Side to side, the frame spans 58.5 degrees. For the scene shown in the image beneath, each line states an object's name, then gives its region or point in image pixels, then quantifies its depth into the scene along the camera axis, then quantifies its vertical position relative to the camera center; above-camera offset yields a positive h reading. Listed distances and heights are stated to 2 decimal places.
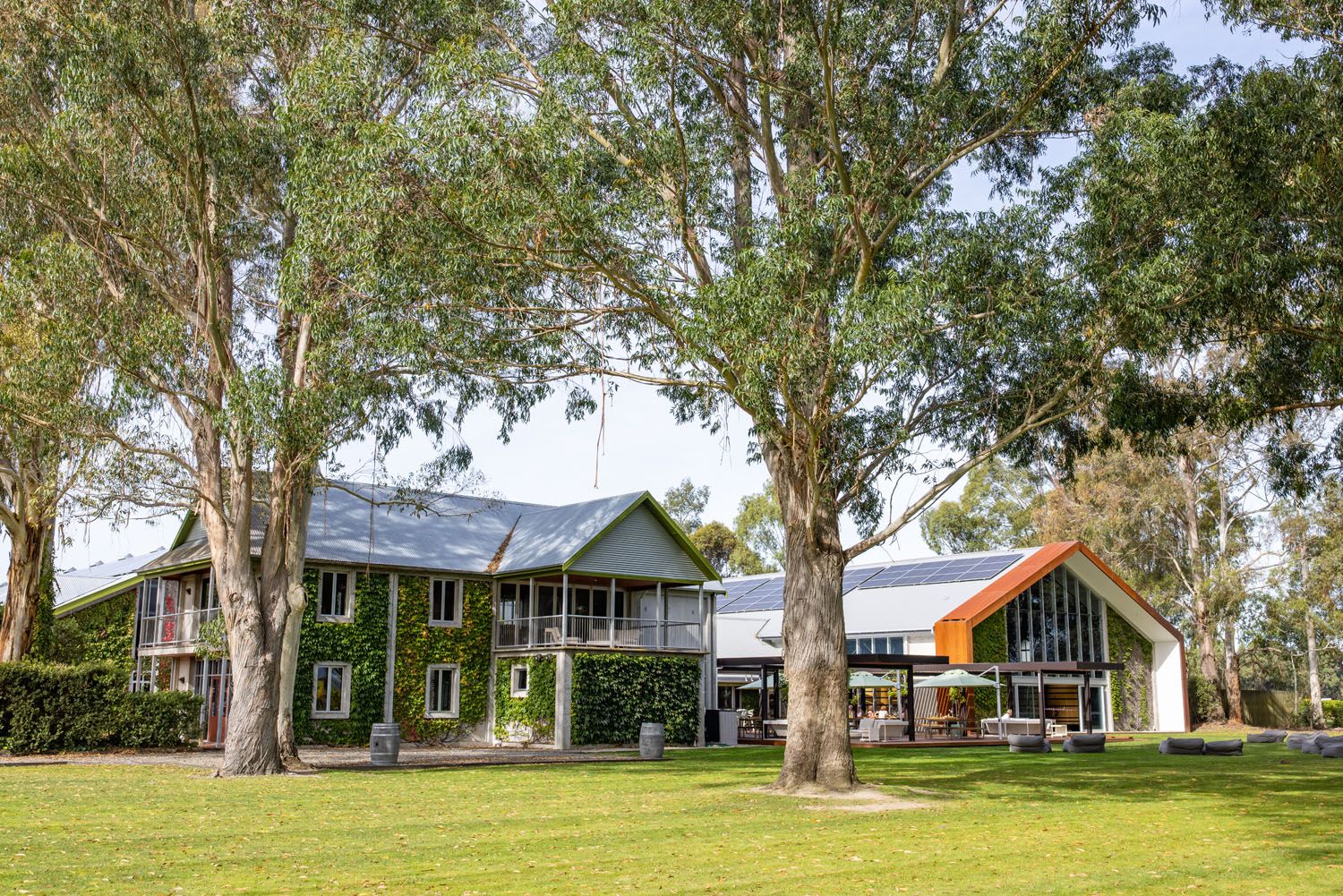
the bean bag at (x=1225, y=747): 25.09 -1.47
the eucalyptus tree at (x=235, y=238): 16.64 +6.78
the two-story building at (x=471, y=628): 30.94 +1.26
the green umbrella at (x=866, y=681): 34.25 -0.16
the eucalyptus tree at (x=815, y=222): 14.17 +5.71
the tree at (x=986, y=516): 61.75 +8.36
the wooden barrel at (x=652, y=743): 25.23 -1.40
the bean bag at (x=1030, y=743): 27.09 -1.50
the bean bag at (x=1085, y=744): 26.52 -1.48
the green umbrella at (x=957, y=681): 33.50 -0.15
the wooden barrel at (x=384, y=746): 23.00 -1.34
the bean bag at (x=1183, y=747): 25.47 -1.48
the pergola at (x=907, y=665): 31.35 +0.28
